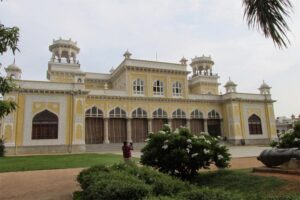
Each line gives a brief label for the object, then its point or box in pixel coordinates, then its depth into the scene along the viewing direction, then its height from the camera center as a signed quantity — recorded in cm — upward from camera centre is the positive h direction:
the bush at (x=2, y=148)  2594 -50
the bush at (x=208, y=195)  427 -96
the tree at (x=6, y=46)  515 +184
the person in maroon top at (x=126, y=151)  1355 -63
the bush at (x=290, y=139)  1319 -29
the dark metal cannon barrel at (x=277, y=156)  993 -84
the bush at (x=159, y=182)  567 -99
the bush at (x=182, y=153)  996 -60
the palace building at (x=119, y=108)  2922 +388
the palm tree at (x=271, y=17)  461 +204
